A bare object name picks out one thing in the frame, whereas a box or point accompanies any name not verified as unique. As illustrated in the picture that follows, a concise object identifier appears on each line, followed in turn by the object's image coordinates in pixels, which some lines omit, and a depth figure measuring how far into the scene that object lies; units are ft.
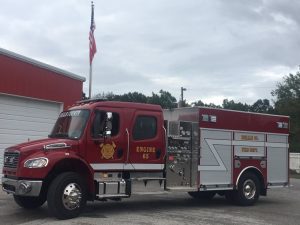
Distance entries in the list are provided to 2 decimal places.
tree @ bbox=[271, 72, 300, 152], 116.14
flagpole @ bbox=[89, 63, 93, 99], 44.08
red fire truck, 21.76
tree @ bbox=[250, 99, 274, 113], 207.30
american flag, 46.06
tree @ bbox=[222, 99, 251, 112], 167.70
